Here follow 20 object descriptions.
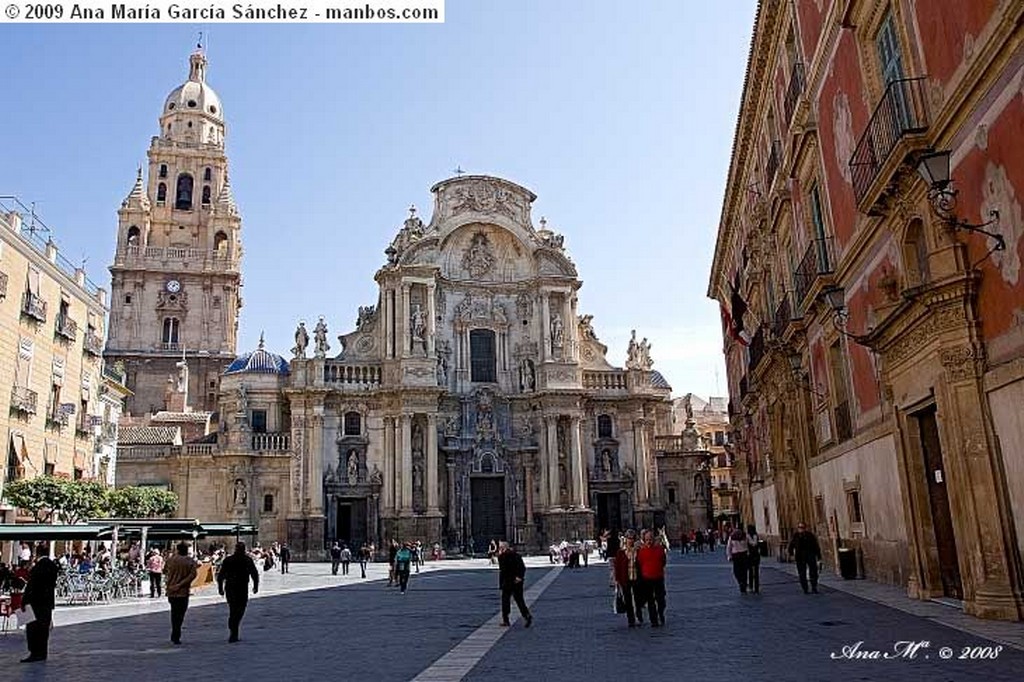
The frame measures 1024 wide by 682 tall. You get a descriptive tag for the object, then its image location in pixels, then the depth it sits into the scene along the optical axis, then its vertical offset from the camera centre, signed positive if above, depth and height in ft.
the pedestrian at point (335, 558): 114.73 -3.01
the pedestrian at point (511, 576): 45.29 -2.57
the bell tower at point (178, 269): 205.16 +69.55
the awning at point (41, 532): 69.72 +1.28
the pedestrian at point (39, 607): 38.17 -2.70
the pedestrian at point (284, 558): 120.22 -2.87
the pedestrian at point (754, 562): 57.47 -2.95
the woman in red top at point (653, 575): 43.16 -2.66
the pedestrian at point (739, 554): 56.95 -2.34
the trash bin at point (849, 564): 59.41 -3.43
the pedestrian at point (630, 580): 43.29 -2.91
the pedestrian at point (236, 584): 43.42 -2.28
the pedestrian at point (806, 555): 53.83 -2.44
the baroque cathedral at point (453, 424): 143.84 +19.89
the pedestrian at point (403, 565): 79.56 -3.04
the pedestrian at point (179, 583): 42.88 -2.09
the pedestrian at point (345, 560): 112.47 -3.28
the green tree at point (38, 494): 87.51 +5.74
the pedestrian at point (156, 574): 81.76 -3.01
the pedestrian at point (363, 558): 107.63 -3.06
